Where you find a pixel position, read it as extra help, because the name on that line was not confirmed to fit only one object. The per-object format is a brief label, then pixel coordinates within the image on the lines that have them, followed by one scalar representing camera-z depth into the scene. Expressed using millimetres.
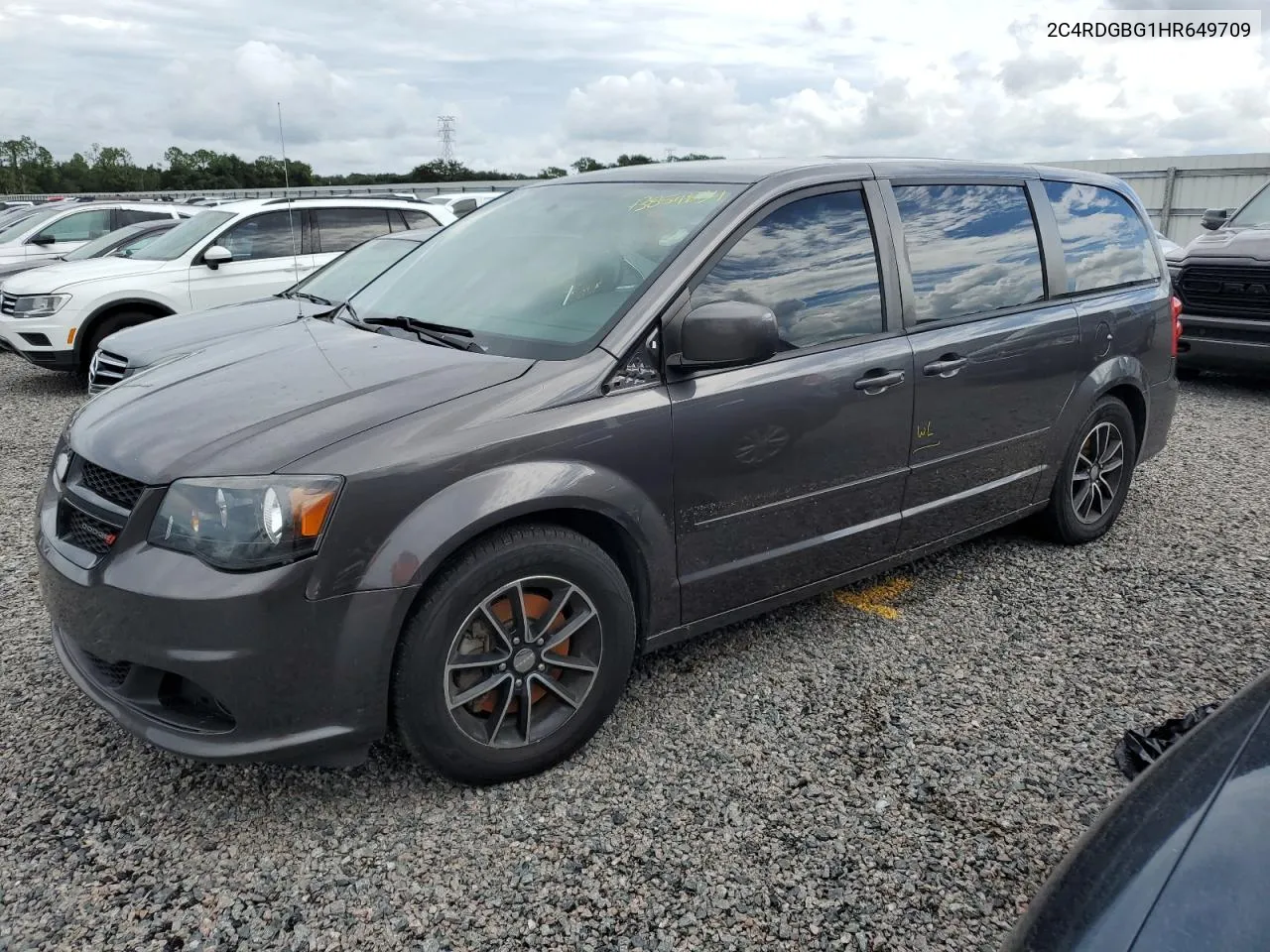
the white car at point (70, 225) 13359
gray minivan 2385
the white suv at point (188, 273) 8344
